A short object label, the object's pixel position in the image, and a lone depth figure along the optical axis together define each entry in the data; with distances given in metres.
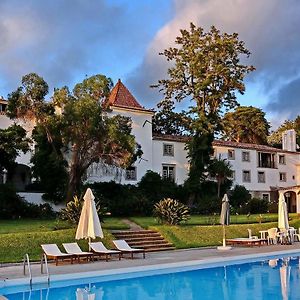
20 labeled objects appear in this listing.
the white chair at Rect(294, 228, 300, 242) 20.37
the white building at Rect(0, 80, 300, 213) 29.39
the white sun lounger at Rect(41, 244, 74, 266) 12.60
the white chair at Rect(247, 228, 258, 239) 18.25
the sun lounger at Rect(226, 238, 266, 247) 17.33
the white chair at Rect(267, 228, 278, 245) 18.68
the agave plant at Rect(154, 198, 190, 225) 18.45
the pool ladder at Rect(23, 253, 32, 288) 9.94
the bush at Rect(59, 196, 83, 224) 16.13
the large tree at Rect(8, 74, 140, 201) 21.42
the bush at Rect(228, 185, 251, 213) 32.05
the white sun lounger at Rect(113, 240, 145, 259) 14.11
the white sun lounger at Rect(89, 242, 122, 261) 13.70
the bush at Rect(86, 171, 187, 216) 24.42
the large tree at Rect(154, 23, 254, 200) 33.61
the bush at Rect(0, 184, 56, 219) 21.81
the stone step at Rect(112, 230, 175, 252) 16.24
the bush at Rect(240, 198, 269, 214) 29.13
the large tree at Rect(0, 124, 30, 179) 21.26
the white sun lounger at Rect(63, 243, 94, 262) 13.11
